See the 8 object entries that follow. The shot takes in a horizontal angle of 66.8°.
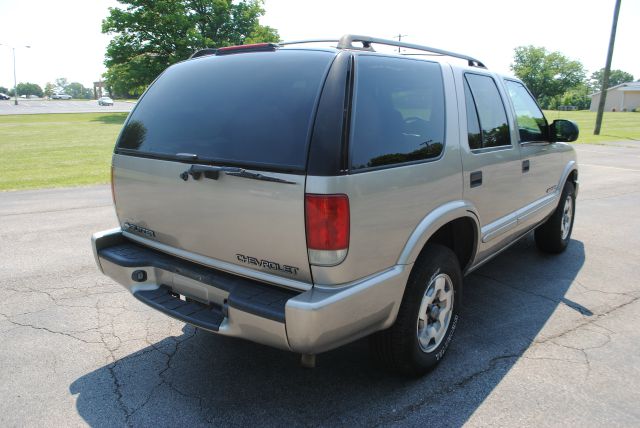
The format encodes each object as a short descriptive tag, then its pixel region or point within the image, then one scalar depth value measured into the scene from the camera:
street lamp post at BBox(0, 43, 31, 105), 64.56
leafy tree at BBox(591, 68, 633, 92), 162.62
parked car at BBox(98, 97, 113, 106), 68.12
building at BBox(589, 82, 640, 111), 84.88
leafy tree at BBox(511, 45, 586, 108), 93.94
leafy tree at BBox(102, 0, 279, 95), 40.09
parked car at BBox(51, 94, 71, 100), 124.31
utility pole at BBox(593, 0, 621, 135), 24.36
